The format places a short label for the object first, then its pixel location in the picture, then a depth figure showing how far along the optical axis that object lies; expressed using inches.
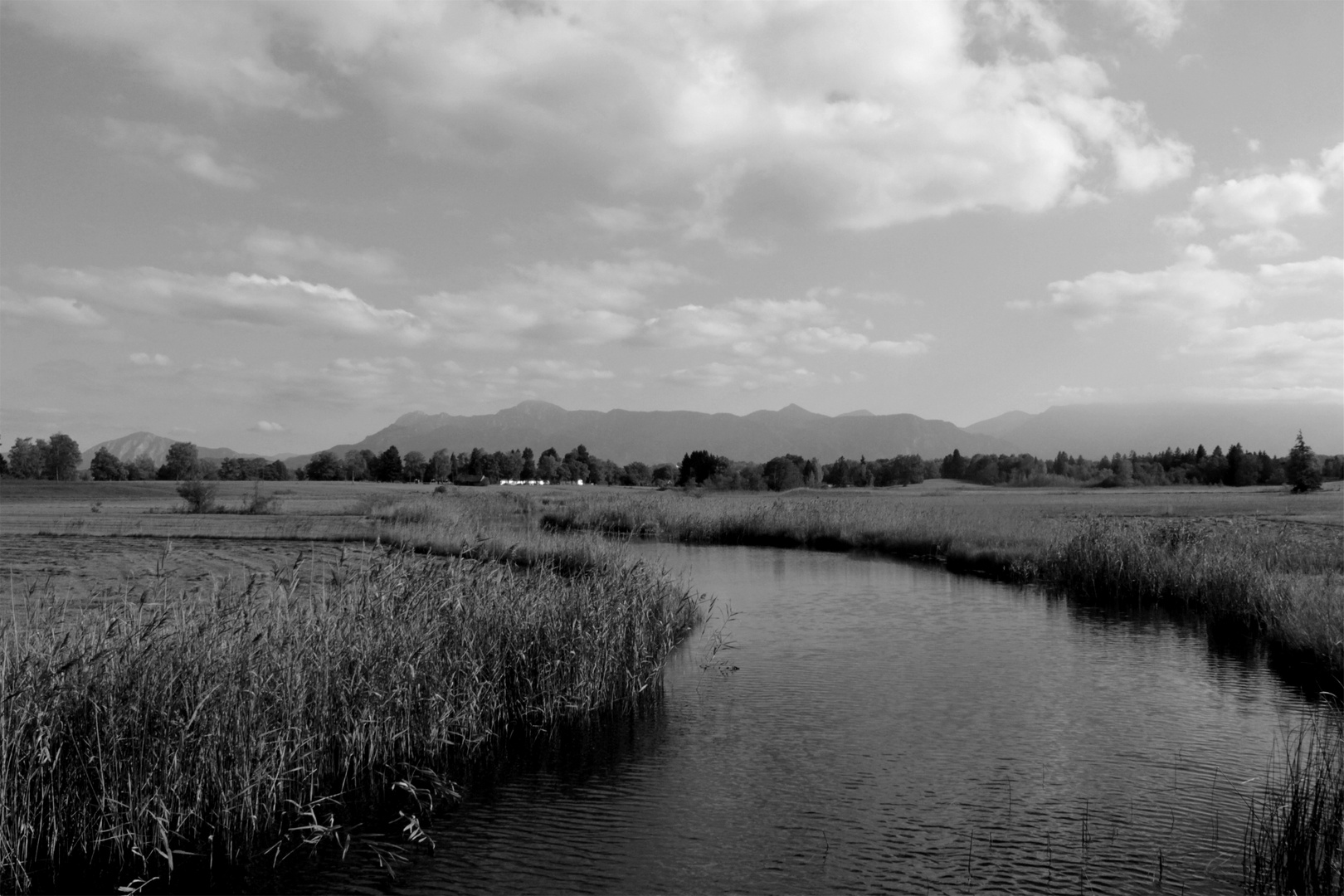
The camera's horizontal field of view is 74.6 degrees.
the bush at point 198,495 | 2317.9
